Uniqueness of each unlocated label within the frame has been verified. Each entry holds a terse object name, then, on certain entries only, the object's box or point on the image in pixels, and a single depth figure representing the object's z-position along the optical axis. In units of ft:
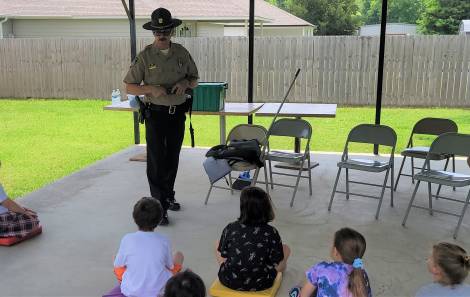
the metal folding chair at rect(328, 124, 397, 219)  13.69
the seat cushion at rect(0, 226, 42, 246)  11.26
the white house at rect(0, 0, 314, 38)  46.14
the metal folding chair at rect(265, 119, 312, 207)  15.08
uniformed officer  12.59
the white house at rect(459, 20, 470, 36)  53.95
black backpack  14.28
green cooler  17.46
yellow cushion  8.60
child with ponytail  6.76
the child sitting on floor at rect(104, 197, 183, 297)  7.86
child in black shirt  8.24
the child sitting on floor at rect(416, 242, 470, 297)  6.26
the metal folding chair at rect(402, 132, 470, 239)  12.43
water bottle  20.10
